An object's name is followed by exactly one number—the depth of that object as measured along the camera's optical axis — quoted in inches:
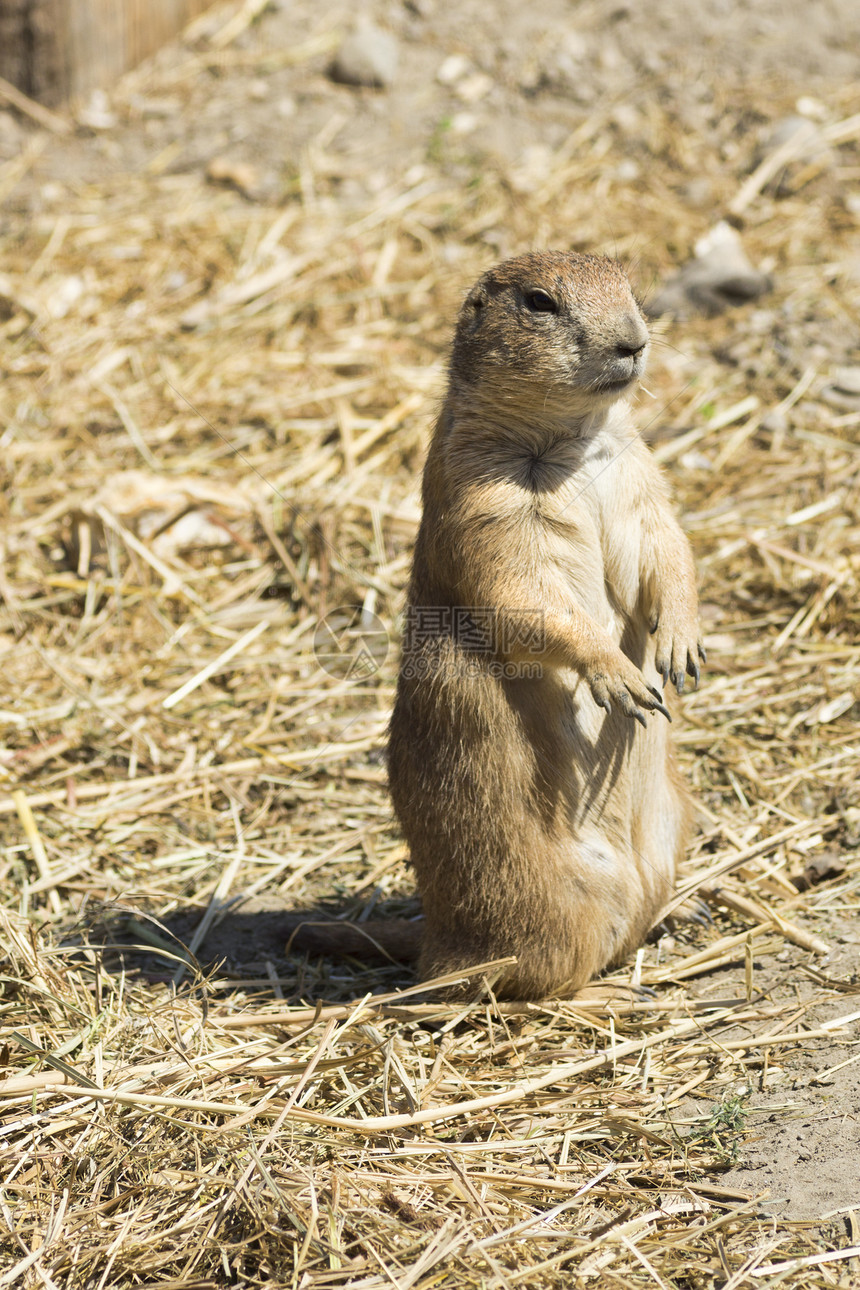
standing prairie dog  286.0
